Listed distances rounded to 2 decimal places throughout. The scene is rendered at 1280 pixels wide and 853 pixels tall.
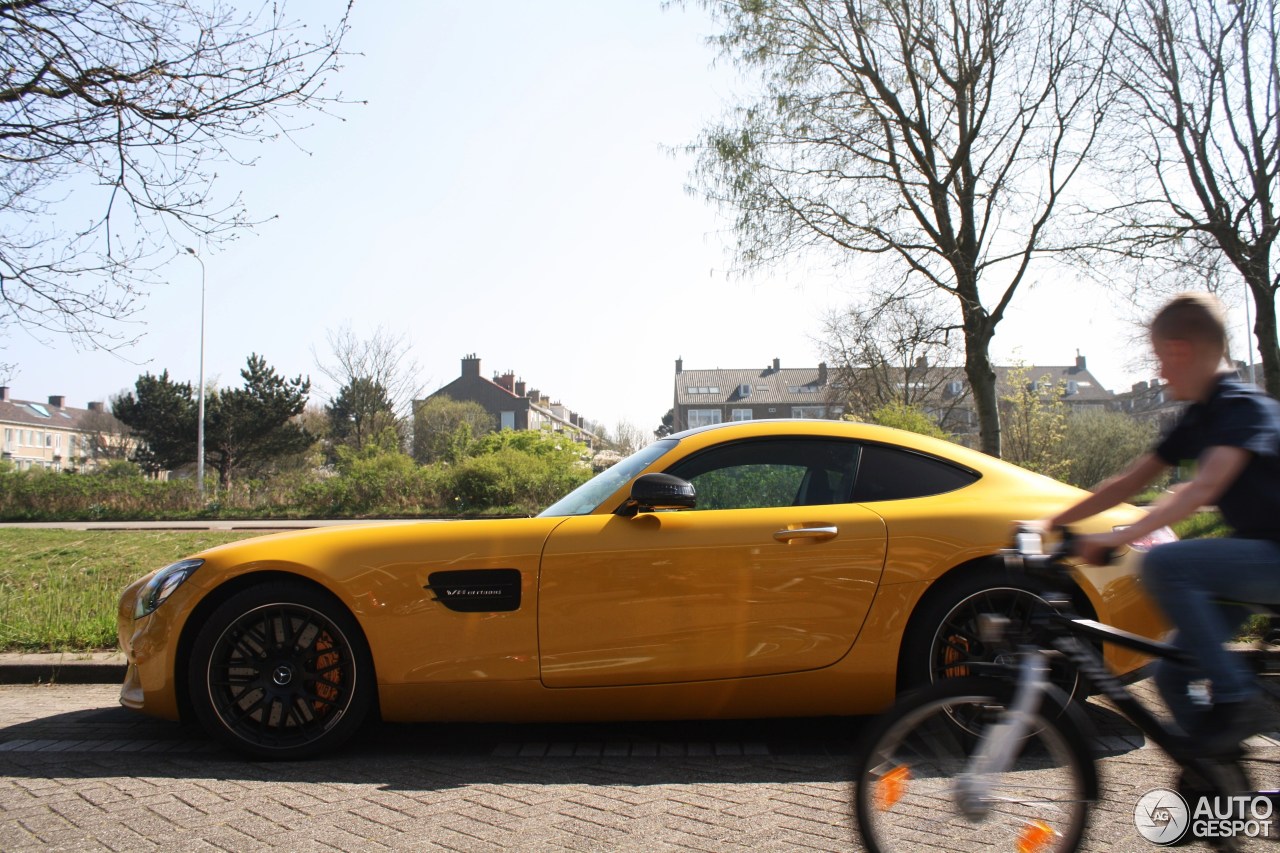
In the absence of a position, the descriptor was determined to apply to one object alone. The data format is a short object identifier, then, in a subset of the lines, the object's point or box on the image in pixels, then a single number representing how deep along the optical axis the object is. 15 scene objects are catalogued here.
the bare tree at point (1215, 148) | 15.77
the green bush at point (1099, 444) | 28.27
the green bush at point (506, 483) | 24.11
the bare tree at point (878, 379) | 42.12
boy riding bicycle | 2.25
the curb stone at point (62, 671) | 5.41
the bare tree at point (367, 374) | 41.75
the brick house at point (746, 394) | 91.25
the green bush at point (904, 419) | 18.41
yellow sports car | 3.64
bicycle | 2.23
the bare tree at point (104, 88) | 7.47
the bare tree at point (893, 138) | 18.00
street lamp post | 35.77
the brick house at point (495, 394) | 83.94
